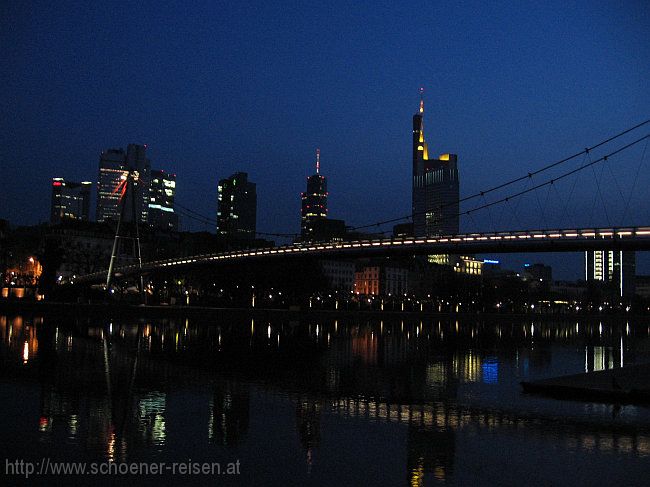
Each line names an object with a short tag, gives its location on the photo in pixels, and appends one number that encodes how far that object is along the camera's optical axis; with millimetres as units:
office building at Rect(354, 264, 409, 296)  196125
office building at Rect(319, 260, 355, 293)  188925
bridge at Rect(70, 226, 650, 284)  47625
